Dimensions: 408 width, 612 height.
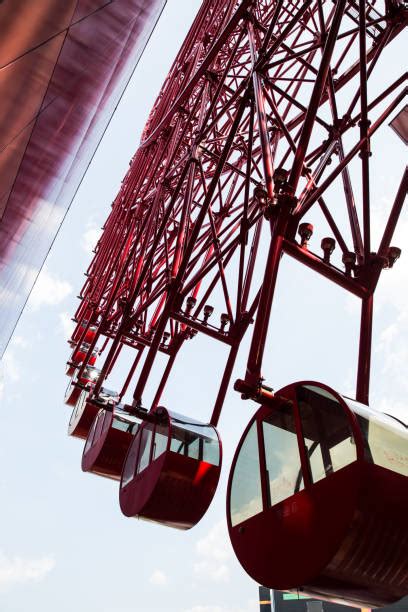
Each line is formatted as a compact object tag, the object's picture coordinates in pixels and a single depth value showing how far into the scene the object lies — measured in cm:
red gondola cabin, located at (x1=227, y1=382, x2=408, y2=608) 362
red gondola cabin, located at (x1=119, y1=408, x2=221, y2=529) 719
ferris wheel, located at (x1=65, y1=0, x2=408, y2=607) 372
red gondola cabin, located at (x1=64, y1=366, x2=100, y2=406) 1724
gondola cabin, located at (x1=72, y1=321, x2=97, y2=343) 2321
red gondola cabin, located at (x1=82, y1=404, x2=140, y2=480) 1108
